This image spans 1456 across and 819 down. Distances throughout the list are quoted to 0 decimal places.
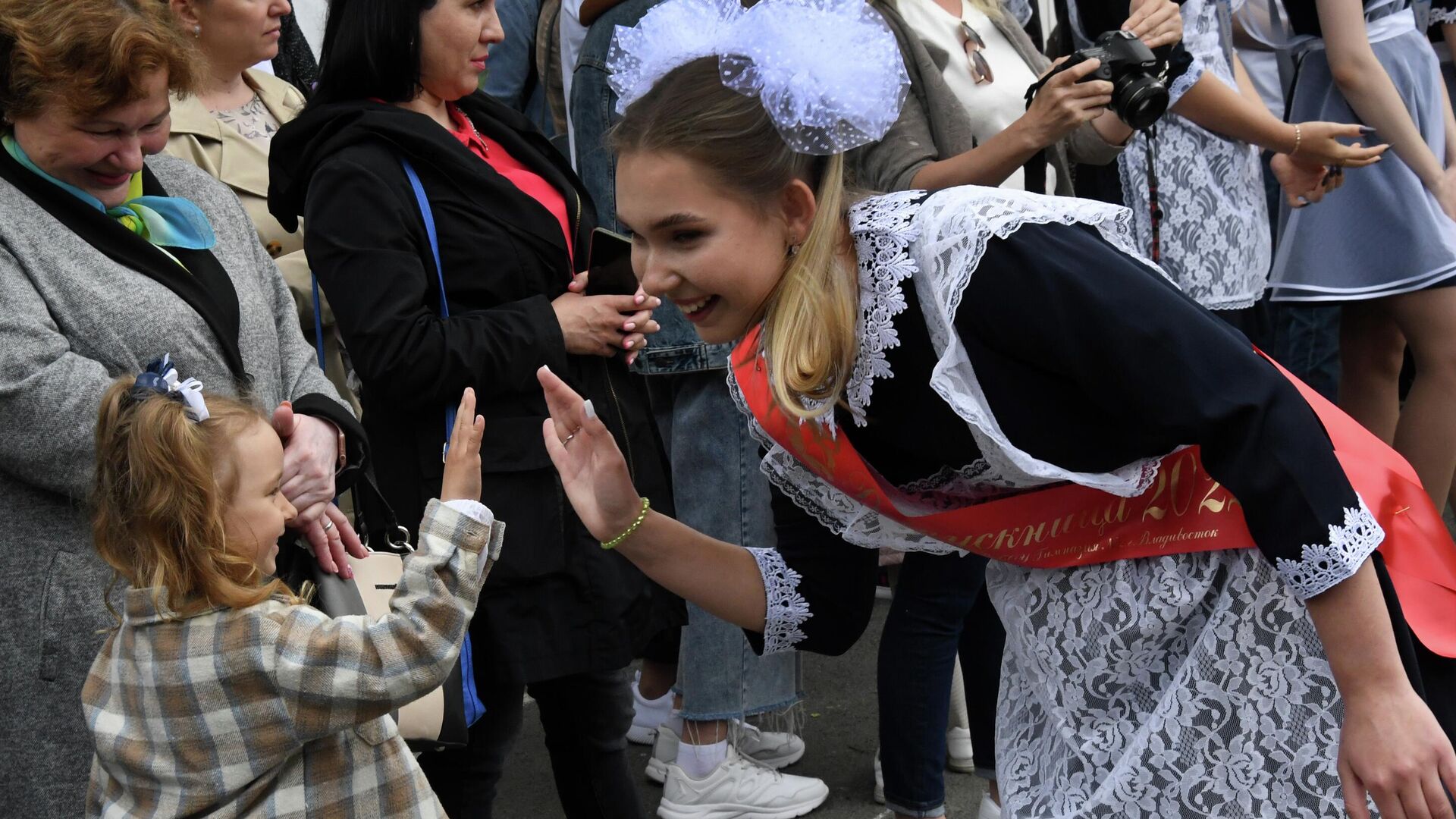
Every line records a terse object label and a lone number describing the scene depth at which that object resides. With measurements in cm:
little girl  196
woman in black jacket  254
